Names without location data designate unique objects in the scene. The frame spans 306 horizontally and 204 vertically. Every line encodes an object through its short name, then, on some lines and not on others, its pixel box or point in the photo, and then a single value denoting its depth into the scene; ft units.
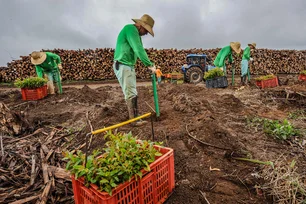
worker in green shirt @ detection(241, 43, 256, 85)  29.19
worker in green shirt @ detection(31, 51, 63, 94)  23.11
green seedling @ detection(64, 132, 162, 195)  4.53
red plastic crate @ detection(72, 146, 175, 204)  4.55
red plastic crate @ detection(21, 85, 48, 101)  23.25
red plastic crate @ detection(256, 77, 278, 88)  27.04
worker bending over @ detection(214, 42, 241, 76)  27.94
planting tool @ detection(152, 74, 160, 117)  12.06
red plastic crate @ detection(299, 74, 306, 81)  33.91
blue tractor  35.83
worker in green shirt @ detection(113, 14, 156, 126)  10.66
